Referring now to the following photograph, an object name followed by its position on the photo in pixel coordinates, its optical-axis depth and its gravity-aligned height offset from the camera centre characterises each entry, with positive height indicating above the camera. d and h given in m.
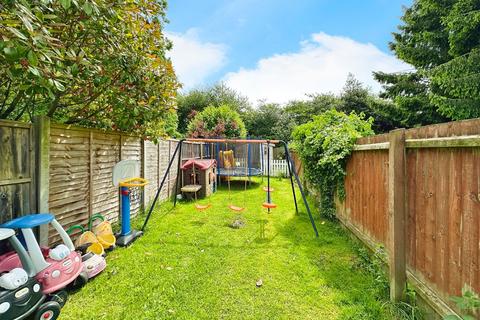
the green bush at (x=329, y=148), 4.23 +0.22
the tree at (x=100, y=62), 1.62 +1.05
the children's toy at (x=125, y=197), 3.83 -0.59
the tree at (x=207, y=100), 21.19 +5.58
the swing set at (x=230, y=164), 5.06 -0.13
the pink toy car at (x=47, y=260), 2.10 -0.92
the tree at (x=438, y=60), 7.55 +3.96
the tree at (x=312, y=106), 17.75 +4.17
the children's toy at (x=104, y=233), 3.39 -1.05
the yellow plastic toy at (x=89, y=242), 3.06 -1.07
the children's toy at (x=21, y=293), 1.77 -1.01
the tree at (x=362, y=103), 13.23 +3.78
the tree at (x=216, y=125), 13.09 +2.04
